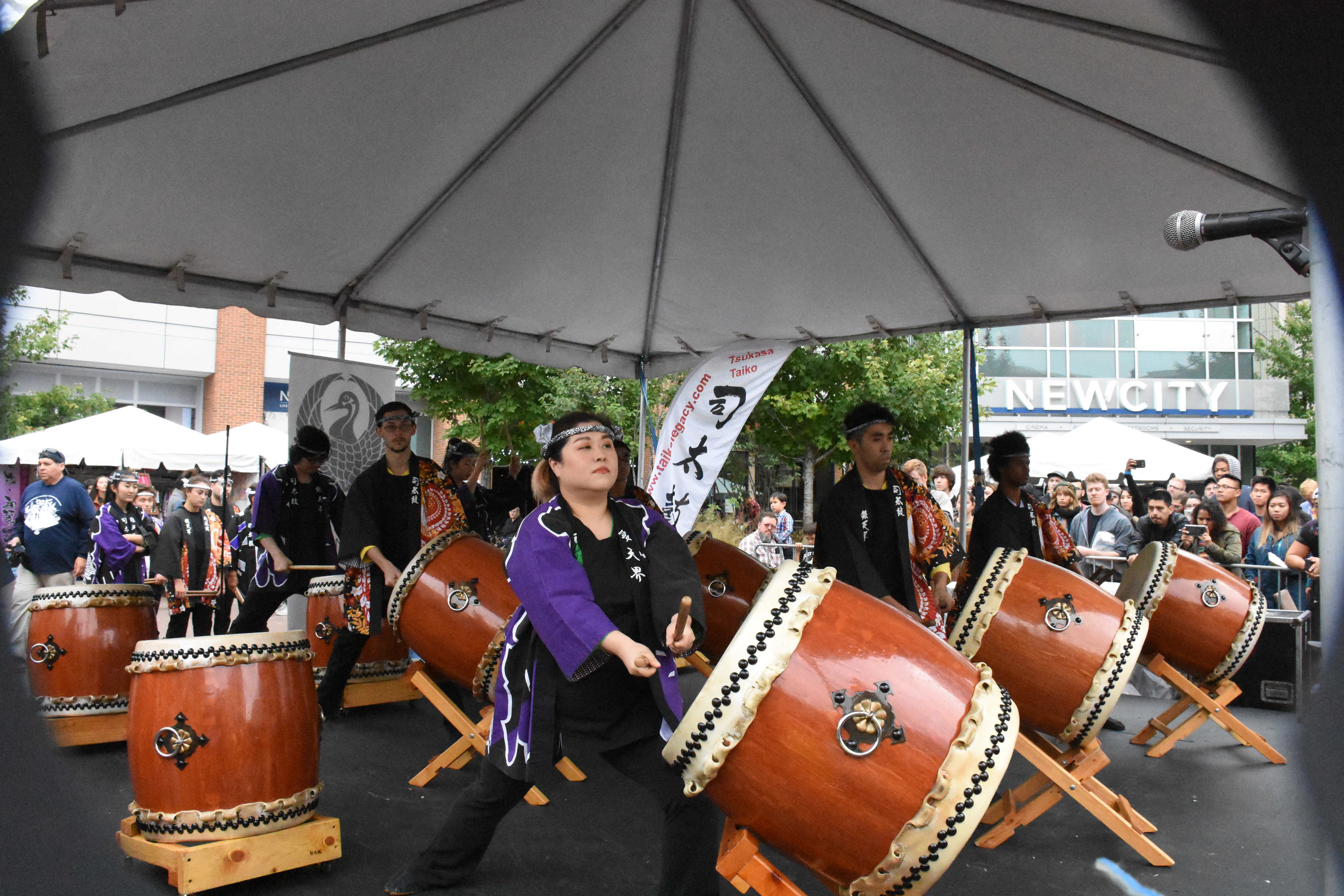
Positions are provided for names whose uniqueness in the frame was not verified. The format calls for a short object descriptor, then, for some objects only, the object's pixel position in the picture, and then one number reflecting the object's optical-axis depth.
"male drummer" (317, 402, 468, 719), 3.85
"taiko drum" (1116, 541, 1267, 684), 4.28
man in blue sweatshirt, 5.76
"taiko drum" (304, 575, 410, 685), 4.85
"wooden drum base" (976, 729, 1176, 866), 3.03
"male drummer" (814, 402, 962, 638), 3.57
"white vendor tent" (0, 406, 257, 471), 9.95
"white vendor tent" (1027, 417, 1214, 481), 10.76
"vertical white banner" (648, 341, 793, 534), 5.23
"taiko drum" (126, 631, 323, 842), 2.65
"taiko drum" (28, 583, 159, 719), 4.02
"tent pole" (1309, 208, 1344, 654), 1.45
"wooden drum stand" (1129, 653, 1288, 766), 4.43
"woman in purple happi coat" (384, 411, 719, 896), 2.21
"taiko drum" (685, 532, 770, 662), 4.00
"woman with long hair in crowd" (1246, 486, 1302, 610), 6.05
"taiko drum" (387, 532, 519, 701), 3.35
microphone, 1.60
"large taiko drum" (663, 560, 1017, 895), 1.79
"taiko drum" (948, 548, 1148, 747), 3.05
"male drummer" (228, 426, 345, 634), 4.51
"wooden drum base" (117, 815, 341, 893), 2.58
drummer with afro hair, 4.29
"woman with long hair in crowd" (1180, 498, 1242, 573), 5.94
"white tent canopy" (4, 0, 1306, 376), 2.77
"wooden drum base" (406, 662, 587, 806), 3.57
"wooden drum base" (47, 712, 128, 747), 4.00
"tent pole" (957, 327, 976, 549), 4.93
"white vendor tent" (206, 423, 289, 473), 10.82
